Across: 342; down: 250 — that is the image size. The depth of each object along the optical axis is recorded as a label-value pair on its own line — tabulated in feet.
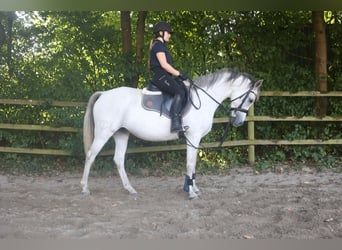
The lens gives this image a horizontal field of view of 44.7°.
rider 11.36
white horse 11.94
